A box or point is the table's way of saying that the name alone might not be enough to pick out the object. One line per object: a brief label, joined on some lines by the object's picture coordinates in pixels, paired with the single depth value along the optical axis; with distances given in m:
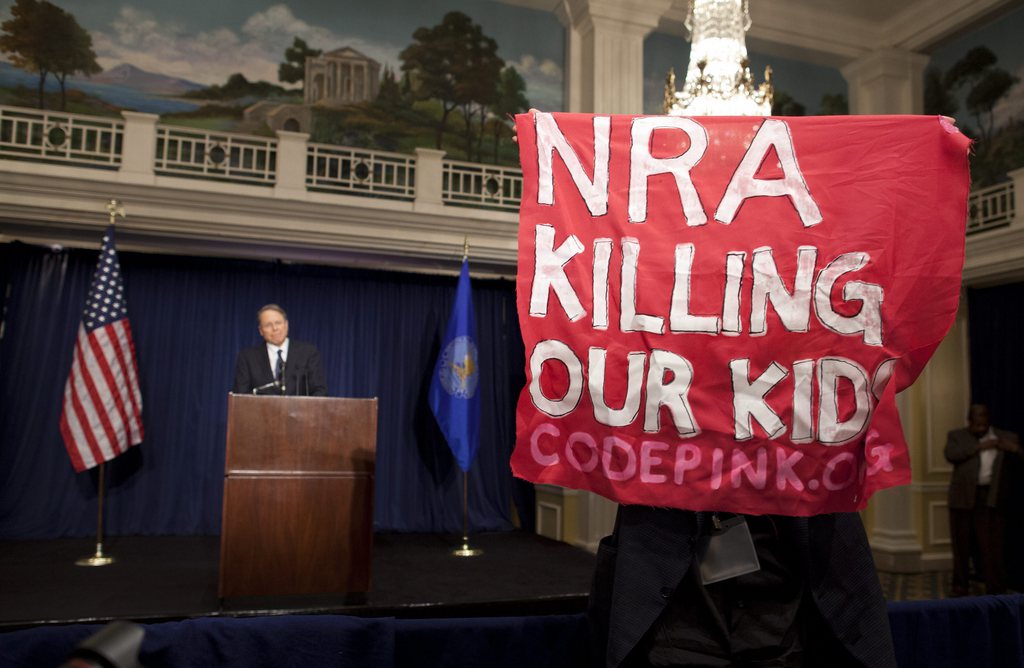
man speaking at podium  4.83
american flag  5.75
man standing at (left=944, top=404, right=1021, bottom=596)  6.73
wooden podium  3.75
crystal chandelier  4.75
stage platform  4.11
